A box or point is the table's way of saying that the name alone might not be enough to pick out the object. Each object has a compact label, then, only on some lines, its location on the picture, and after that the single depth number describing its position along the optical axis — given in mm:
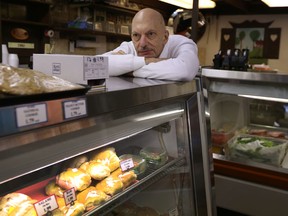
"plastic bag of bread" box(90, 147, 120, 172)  923
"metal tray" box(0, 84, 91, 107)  474
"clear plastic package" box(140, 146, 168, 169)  1102
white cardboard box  683
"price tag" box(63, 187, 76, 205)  788
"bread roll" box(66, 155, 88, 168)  848
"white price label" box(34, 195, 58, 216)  712
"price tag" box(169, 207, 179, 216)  1229
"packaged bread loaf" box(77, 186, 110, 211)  817
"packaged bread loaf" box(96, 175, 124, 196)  890
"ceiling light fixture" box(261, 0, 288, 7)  2777
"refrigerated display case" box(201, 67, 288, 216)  1869
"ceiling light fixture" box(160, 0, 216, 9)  2614
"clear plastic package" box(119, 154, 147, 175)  1027
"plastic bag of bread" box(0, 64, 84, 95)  510
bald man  1091
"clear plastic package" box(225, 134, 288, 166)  1958
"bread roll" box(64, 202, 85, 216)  761
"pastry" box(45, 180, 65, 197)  771
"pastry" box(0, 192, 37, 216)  670
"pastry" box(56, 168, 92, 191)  801
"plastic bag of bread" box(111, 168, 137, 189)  945
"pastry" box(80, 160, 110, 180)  892
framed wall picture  5191
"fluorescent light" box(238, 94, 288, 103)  1896
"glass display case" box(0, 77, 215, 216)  545
